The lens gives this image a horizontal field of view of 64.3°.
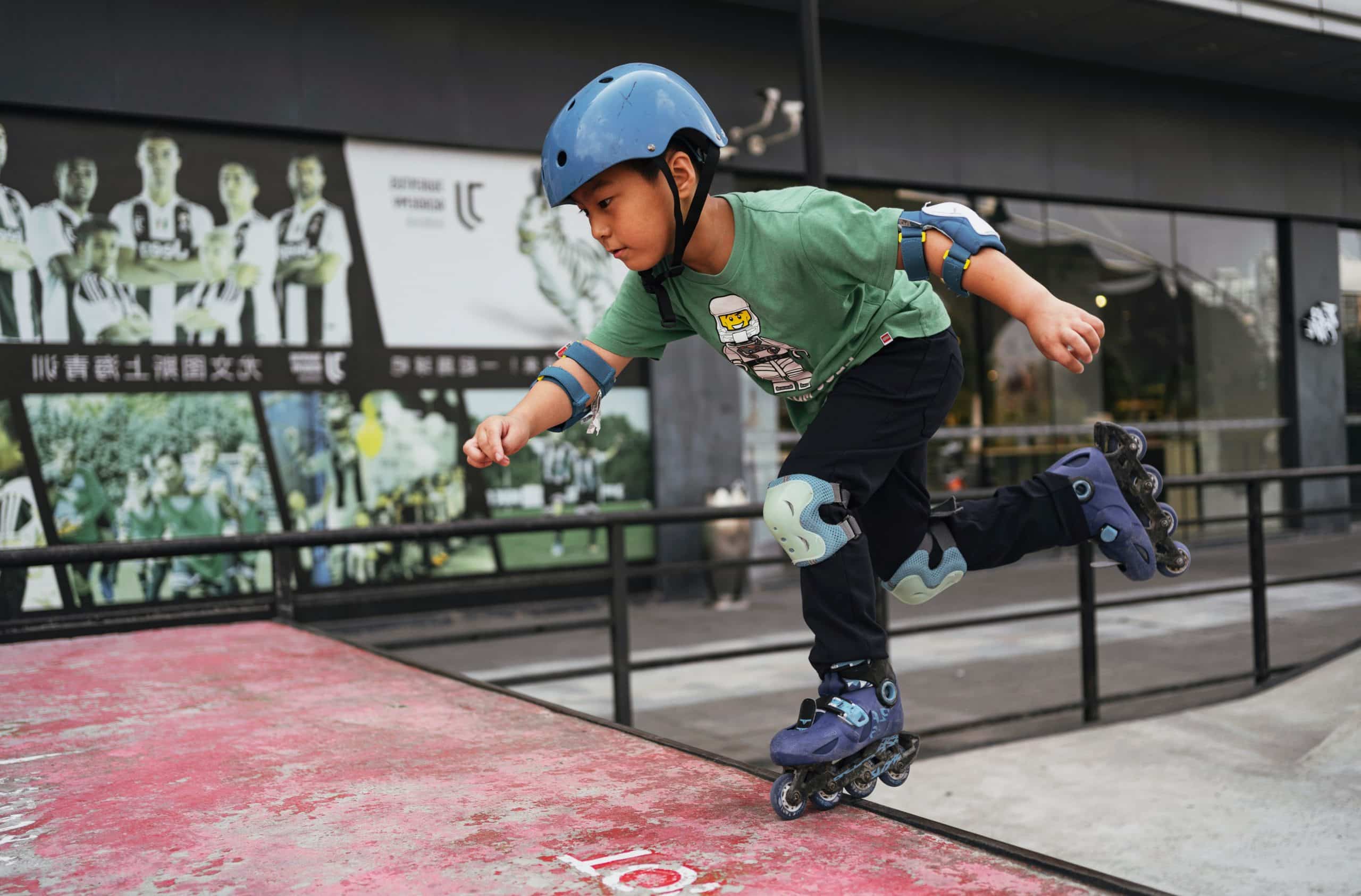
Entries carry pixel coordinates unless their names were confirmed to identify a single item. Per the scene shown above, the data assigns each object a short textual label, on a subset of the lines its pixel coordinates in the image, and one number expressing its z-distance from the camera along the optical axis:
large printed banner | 7.23
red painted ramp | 1.46
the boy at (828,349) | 1.88
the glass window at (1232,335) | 13.59
